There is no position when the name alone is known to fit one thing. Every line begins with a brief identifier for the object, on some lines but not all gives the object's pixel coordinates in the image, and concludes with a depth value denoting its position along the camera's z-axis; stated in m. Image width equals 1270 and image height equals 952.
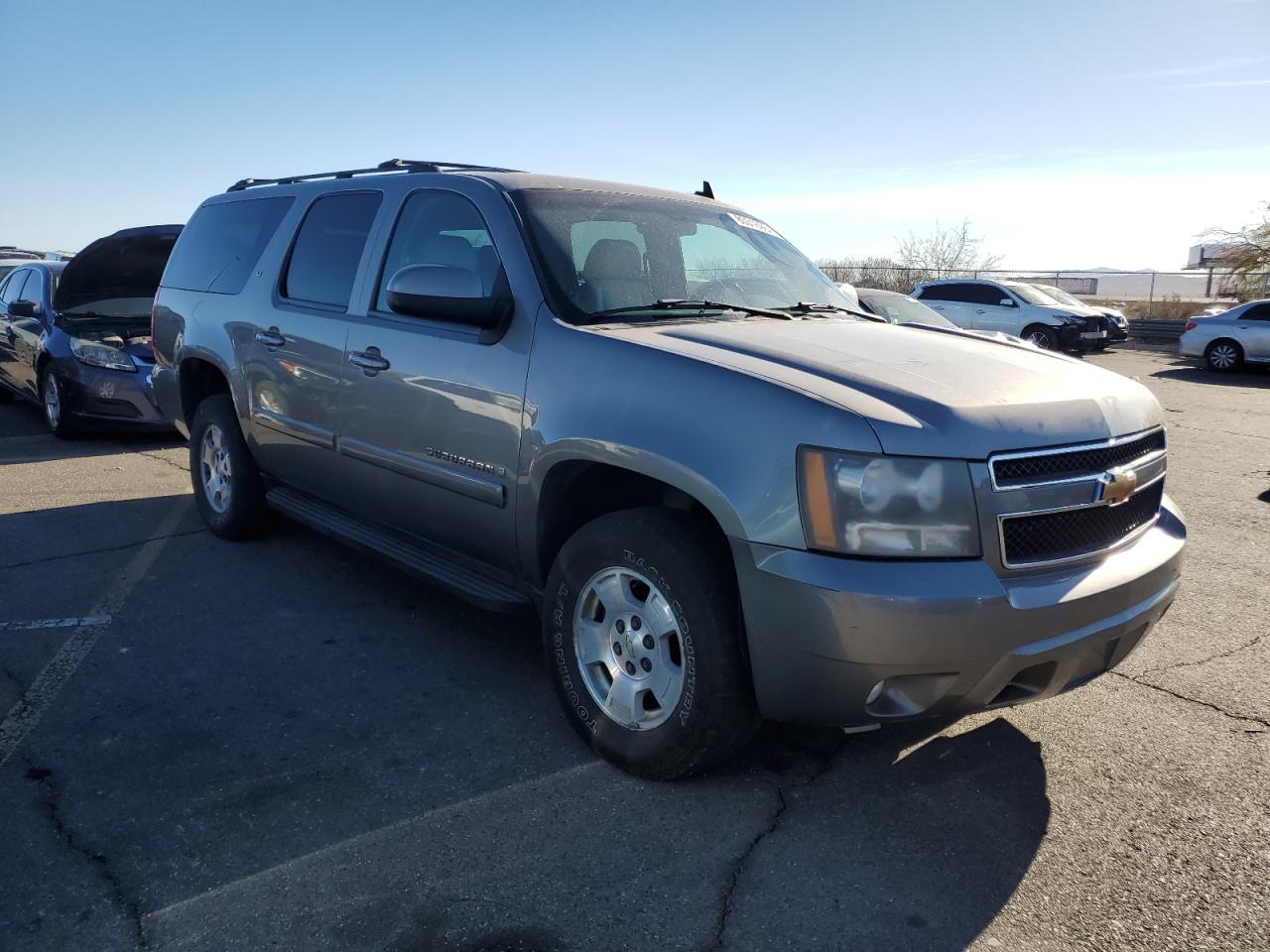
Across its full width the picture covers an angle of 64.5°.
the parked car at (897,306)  12.70
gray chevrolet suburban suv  2.69
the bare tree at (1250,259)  30.20
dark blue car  9.02
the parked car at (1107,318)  22.02
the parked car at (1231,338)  18.69
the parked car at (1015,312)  21.08
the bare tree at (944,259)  39.91
